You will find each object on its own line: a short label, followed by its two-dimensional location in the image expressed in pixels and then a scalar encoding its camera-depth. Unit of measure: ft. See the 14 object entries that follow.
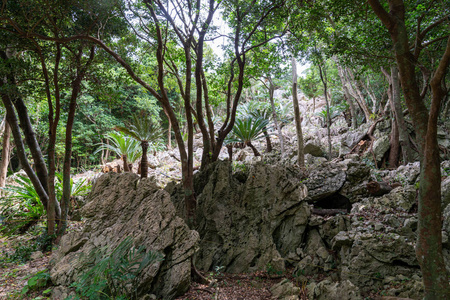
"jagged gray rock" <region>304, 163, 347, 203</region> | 18.21
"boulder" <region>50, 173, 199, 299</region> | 11.73
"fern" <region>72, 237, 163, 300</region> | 9.35
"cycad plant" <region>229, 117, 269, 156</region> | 27.40
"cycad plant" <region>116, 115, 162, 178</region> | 22.49
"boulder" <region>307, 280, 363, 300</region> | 10.47
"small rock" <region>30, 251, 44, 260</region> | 16.43
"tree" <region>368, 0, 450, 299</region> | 8.50
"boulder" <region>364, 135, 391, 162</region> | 26.86
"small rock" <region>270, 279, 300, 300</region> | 11.77
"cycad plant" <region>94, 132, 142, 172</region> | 26.30
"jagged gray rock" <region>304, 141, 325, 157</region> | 33.47
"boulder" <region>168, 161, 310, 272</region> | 15.33
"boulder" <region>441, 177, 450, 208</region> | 13.43
